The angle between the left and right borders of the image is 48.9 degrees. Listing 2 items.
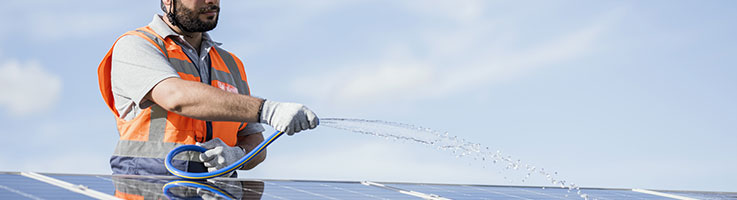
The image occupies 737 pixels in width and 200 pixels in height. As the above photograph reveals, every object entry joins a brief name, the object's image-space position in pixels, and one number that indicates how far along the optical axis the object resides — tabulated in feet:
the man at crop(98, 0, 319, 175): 13.03
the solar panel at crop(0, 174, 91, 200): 11.11
